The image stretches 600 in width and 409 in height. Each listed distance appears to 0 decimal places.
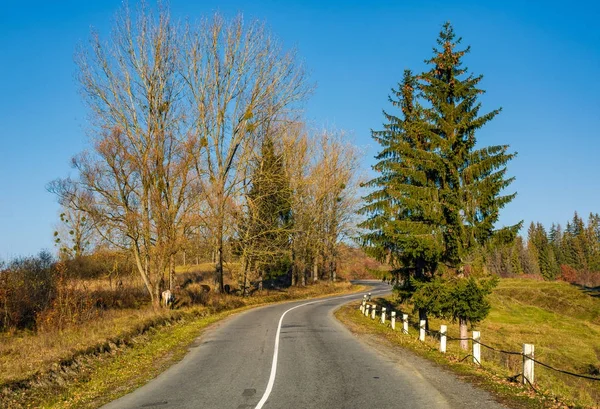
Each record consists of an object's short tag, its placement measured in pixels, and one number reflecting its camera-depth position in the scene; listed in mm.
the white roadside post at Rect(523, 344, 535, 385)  9133
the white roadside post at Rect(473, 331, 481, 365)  11656
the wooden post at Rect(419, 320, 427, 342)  16422
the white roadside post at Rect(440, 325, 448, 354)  13898
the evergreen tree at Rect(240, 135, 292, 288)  31109
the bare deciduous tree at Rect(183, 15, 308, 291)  29906
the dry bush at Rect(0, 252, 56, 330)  17250
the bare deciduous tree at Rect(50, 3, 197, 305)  23344
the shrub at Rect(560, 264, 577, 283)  108969
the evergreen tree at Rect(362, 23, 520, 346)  19625
